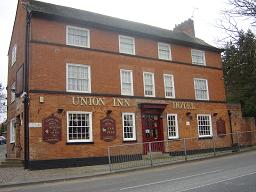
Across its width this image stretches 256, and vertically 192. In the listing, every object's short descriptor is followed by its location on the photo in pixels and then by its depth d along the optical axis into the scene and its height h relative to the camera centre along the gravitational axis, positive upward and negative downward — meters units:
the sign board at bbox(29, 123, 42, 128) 12.75 +0.25
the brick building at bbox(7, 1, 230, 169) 13.33 +2.73
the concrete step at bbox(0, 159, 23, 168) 13.87 -2.04
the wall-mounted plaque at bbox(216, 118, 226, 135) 19.14 -0.22
